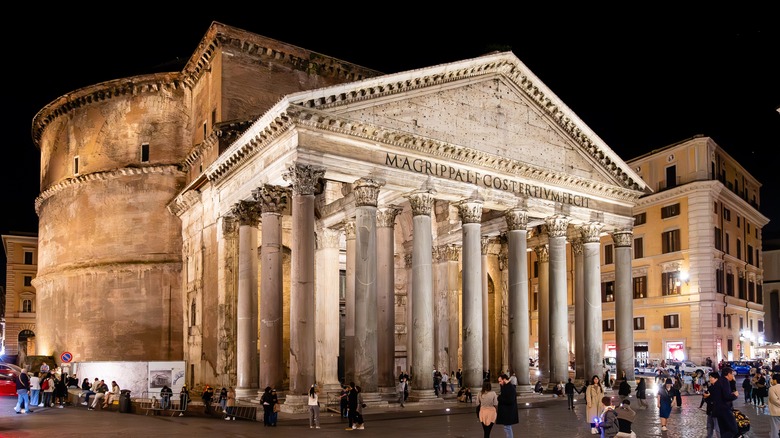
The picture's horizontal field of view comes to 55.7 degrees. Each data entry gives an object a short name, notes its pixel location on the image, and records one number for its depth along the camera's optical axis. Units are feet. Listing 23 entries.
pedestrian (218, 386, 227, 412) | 64.65
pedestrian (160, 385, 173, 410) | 69.75
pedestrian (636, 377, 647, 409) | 68.74
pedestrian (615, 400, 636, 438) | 34.22
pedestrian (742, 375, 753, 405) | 72.13
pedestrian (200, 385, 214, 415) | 64.75
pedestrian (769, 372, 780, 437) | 37.52
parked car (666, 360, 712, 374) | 98.80
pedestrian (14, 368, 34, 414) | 62.28
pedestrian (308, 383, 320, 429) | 53.62
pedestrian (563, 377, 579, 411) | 66.13
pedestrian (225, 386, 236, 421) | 59.85
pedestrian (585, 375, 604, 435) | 45.50
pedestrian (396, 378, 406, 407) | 64.29
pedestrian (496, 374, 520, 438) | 38.32
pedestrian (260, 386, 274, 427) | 53.62
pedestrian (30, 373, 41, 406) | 69.62
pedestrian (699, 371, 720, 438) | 38.44
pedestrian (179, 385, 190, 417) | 66.90
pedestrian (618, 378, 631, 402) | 69.07
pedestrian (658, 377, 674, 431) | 51.67
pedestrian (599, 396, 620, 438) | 35.83
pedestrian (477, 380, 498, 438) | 39.37
